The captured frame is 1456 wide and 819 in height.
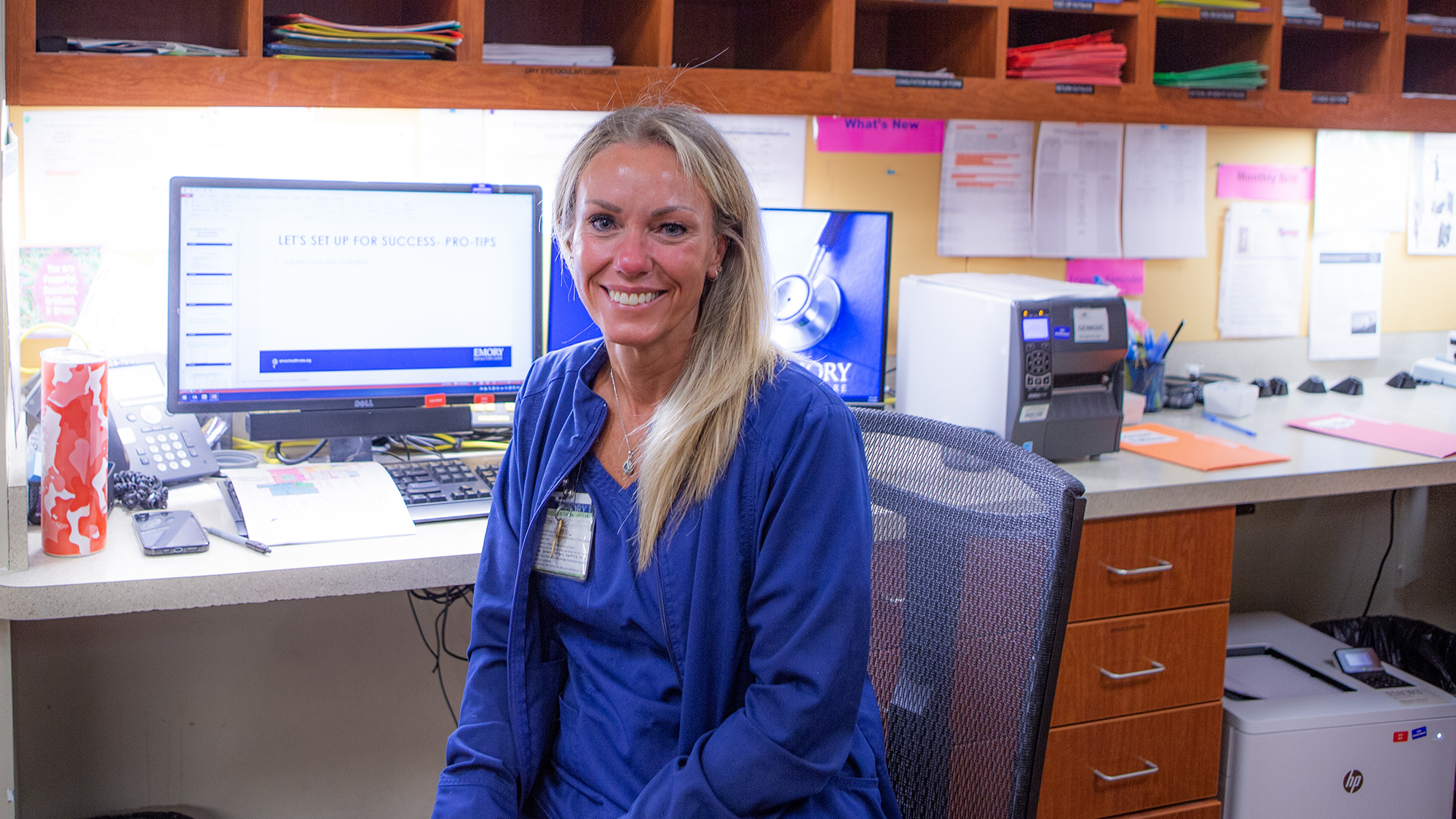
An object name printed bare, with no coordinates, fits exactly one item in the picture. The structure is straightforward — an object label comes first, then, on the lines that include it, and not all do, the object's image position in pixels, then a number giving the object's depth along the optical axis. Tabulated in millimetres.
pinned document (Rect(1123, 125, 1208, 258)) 2699
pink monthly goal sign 2816
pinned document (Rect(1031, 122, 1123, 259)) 2623
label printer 2004
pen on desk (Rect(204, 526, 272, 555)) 1529
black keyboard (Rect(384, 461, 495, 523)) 1714
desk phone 1796
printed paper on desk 1609
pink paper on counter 2234
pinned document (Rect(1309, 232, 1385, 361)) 2947
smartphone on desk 1509
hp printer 2016
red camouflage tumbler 1458
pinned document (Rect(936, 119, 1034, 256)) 2566
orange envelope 2086
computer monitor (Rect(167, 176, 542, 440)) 1820
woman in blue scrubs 1111
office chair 1155
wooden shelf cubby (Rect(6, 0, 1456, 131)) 1800
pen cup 2578
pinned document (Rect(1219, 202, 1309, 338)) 2848
